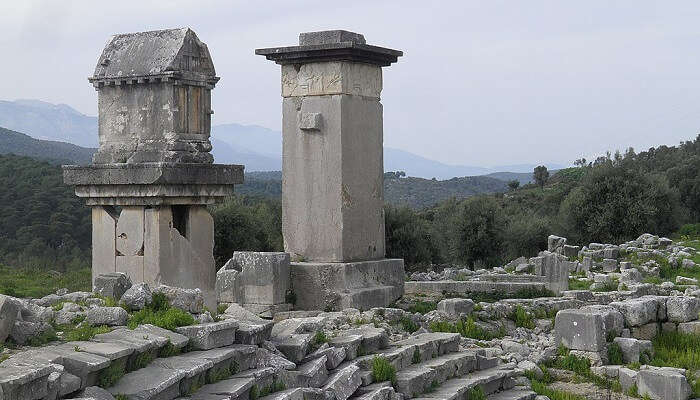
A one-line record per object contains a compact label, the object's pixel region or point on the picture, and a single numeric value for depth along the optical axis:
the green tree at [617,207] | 33.03
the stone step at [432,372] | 8.90
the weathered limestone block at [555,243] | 26.48
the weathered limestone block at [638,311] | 12.60
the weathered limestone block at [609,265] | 22.42
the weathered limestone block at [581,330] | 11.59
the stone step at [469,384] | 9.08
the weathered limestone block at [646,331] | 12.66
